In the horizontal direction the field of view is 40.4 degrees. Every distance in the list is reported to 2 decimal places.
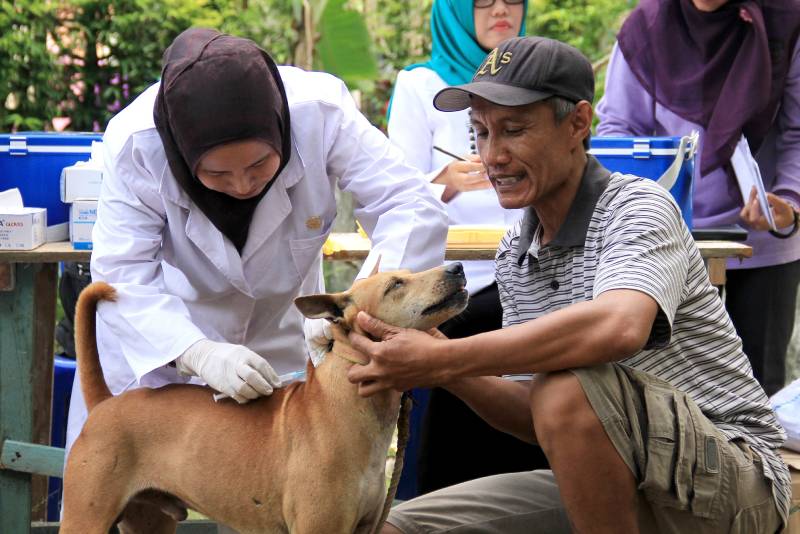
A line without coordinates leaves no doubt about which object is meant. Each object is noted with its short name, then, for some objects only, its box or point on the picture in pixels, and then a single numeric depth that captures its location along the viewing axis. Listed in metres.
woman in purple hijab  4.10
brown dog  2.70
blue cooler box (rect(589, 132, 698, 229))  3.96
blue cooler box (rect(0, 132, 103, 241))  3.85
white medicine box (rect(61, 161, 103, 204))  3.70
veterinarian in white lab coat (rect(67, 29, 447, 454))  2.83
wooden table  3.74
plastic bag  3.10
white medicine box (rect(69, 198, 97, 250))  3.68
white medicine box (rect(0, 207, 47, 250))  3.58
